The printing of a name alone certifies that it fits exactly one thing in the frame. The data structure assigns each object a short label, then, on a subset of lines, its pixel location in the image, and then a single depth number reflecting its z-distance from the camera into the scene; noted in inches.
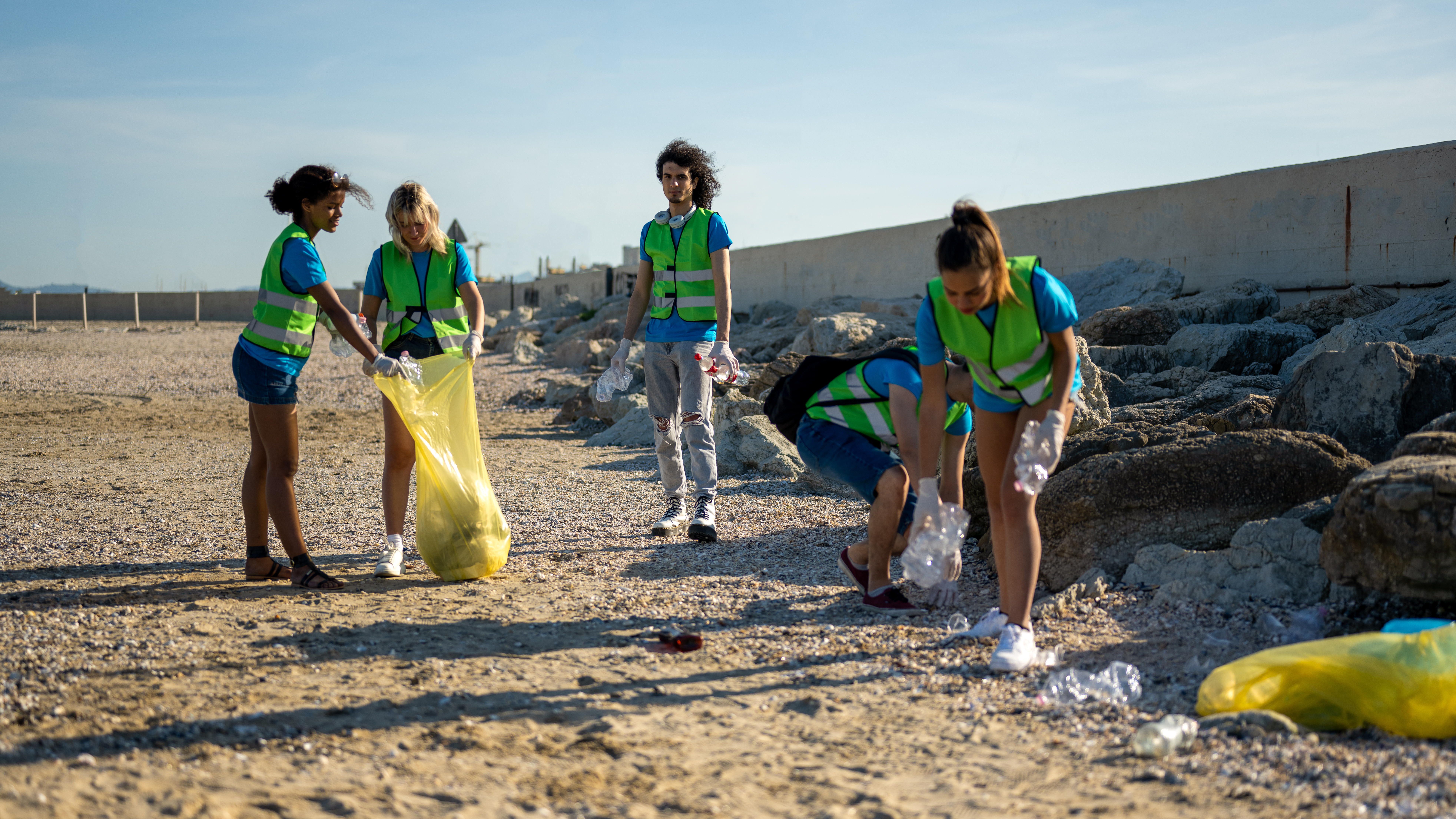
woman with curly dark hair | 164.6
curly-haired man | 204.5
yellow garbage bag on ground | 101.2
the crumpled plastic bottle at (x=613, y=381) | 221.3
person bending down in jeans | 145.4
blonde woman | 175.2
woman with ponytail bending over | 118.8
